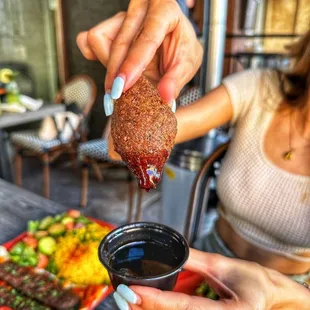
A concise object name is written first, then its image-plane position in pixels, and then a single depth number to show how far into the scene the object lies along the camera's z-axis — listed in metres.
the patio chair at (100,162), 2.45
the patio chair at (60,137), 2.75
